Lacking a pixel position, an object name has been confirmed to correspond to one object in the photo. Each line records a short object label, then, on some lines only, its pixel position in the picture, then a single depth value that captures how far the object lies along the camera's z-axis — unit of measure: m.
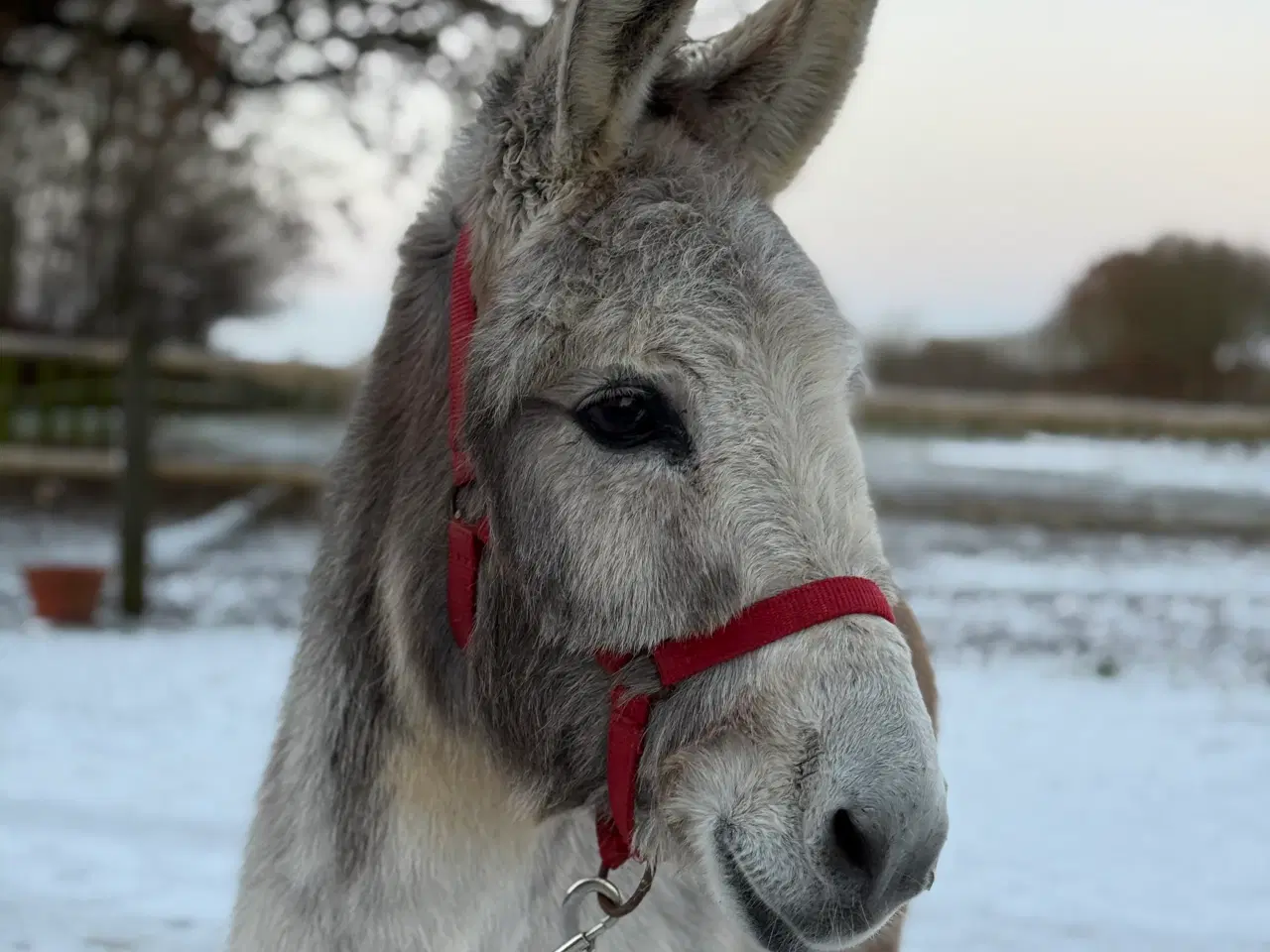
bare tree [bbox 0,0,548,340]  9.25
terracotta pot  7.09
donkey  1.41
